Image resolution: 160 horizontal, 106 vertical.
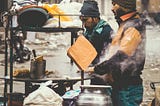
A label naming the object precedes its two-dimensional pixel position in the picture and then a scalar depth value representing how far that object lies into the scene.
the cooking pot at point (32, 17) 4.58
